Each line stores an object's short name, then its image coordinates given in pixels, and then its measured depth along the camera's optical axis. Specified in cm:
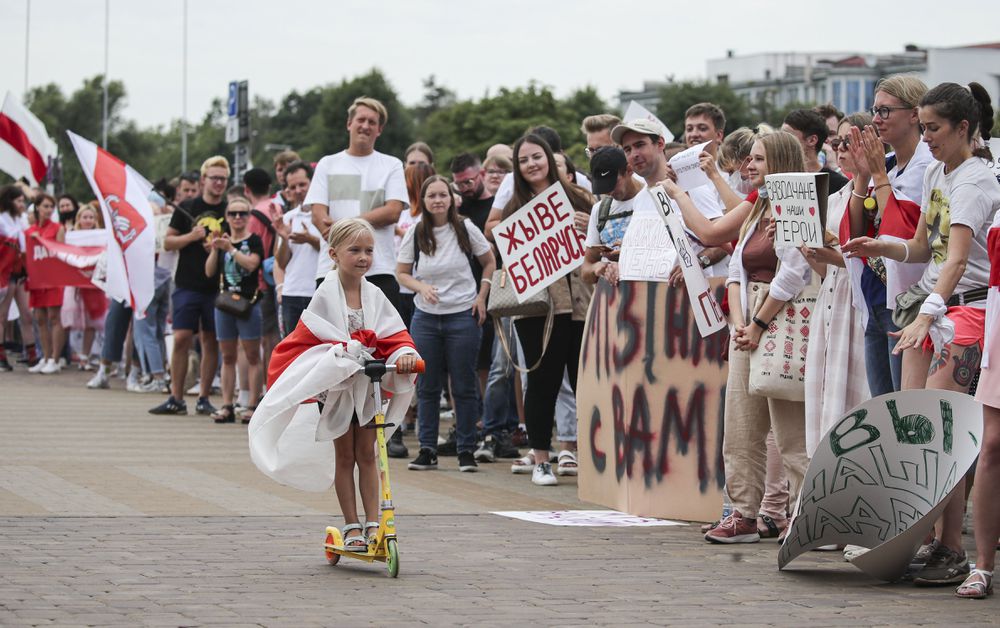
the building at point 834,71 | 13925
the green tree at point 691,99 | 11169
